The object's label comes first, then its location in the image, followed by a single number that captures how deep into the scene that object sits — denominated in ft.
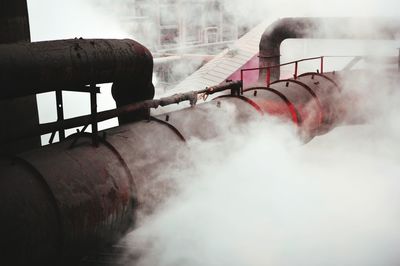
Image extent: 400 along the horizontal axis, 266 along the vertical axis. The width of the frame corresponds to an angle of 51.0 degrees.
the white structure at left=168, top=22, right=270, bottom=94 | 45.29
